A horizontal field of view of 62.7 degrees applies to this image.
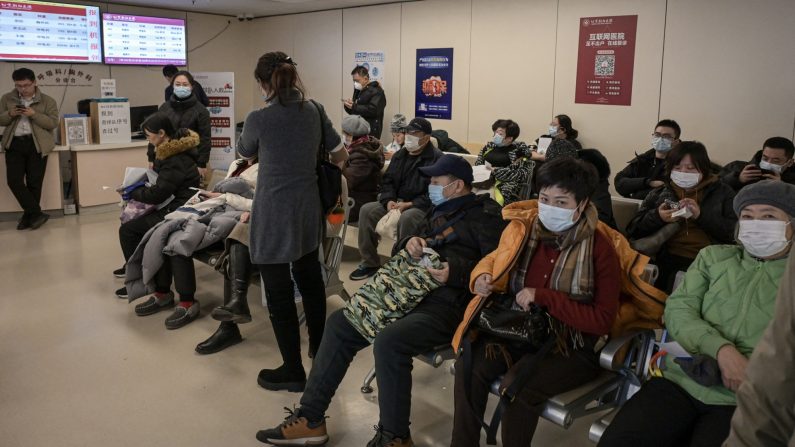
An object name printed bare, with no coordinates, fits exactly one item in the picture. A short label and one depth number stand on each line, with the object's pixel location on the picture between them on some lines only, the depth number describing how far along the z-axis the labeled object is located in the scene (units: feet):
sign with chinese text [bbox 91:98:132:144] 24.93
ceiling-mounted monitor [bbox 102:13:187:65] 29.55
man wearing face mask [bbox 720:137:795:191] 14.40
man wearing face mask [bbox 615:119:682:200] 15.07
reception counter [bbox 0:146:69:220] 23.13
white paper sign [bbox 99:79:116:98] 26.73
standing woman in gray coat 9.37
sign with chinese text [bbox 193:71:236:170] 26.43
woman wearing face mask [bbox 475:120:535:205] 15.84
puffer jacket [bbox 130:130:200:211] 14.28
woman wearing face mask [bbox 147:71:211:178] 19.38
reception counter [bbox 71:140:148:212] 24.18
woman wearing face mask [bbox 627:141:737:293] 10.74
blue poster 26.40
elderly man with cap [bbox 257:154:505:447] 8.17
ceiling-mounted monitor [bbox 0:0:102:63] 25.93
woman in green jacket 6.33
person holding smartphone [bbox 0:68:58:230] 22.09
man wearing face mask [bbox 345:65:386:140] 25.84
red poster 20.95
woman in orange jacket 7.32
